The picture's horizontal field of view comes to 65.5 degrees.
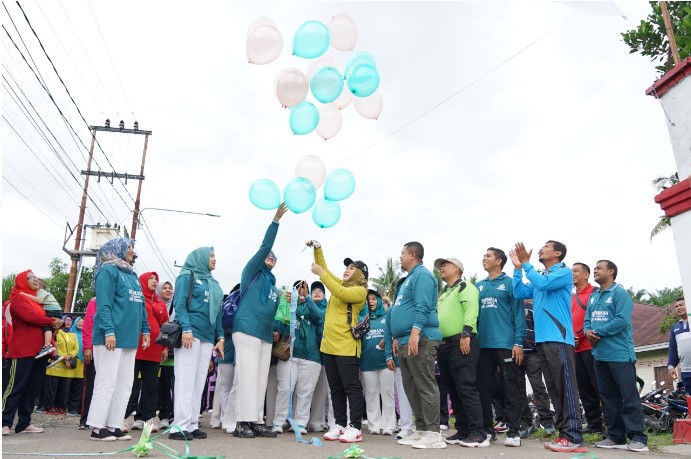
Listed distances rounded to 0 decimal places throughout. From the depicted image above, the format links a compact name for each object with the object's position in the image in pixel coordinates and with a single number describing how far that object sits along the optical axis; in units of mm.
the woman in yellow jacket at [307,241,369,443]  6133
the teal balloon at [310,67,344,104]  6281
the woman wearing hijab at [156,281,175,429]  7301
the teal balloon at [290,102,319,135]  6375
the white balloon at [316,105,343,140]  6980
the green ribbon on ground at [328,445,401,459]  4500
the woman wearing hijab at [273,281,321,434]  6828
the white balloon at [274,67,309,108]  6270
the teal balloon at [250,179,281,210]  6223
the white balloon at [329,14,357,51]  6574
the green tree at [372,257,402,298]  39928
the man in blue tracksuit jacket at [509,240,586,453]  5316
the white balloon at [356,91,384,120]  6996
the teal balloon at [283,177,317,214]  6039
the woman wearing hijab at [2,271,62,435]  5816
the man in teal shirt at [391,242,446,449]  5504
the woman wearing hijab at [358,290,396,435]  7195
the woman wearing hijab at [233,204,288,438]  5805
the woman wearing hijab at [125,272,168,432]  6672
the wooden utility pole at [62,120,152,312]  22531
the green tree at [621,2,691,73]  8945
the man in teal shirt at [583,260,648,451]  5527
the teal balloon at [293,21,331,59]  6141
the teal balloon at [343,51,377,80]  6465
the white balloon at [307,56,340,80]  6773
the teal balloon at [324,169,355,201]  6688
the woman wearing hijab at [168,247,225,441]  5676
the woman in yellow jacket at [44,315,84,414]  10133
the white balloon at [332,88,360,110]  7047
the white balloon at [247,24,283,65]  6105
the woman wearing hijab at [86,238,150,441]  5363
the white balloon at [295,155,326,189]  6586
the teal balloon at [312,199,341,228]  6699
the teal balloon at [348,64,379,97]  6422
